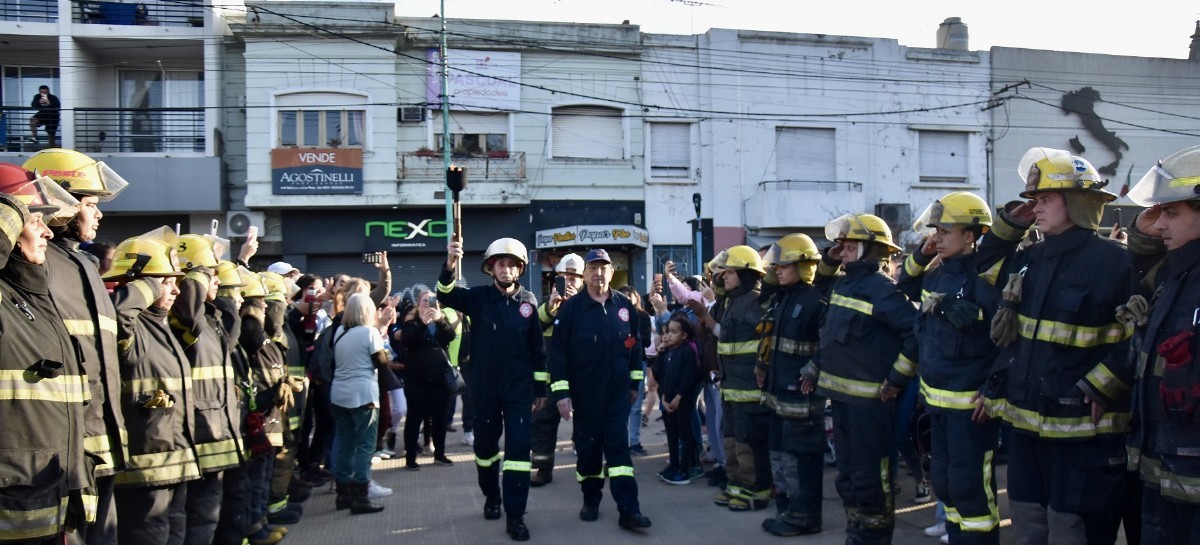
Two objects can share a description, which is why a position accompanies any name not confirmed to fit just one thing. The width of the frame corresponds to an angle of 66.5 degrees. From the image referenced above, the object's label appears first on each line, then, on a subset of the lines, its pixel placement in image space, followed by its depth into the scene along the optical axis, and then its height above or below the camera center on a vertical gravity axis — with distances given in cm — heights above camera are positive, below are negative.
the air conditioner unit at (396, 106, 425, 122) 2267 +367
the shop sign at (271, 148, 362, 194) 2203 +219
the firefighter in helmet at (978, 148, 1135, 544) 446 -52
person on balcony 2098 +349
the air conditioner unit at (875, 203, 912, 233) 2475 +124
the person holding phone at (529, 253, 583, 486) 902 -161
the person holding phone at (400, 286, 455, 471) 964 -105
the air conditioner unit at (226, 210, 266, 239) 2209 +97
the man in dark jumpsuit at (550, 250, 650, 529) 738 -94
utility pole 2178 +330
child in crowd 891 -120
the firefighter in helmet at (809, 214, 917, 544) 611 -76
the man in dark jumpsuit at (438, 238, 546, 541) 714 -84
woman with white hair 808 -131
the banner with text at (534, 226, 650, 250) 2305 +61
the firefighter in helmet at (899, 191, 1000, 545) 520 -60
